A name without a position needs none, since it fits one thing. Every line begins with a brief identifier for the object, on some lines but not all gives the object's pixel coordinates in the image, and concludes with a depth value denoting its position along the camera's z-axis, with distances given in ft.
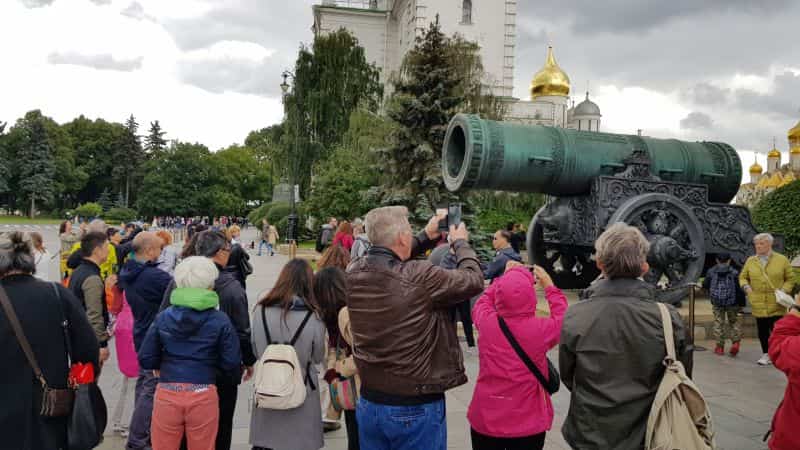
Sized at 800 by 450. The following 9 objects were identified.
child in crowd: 26.30
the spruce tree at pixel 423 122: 58.39
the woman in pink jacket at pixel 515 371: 11.06
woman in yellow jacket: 24.13
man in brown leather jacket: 9.58
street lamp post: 73.67
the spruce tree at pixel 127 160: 239.09
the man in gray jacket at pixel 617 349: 9.17
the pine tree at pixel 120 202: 218.59
